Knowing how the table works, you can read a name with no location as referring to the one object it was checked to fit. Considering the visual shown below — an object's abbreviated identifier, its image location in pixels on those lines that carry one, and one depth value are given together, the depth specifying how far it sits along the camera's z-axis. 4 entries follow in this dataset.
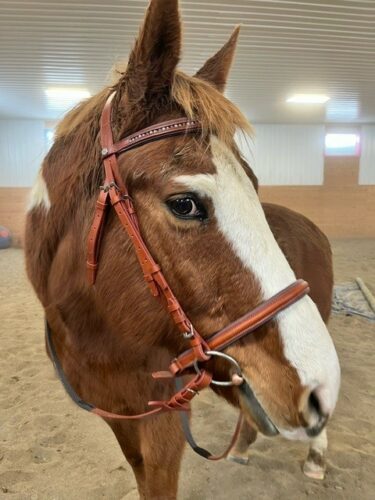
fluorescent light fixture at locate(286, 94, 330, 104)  9.38
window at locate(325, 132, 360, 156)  13.67
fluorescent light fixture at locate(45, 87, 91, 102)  8.53
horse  0.95
